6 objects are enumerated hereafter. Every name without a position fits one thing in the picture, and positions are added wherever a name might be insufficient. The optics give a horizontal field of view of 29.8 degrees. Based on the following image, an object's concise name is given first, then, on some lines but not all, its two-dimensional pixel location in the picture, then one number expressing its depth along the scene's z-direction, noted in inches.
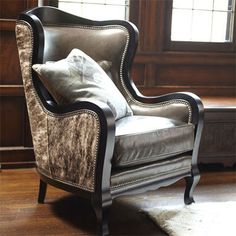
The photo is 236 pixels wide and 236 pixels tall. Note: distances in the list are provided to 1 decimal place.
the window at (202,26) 149.6
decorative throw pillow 88.8
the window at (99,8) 139.8
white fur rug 83.7
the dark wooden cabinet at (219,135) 124.1
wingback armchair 80.0
